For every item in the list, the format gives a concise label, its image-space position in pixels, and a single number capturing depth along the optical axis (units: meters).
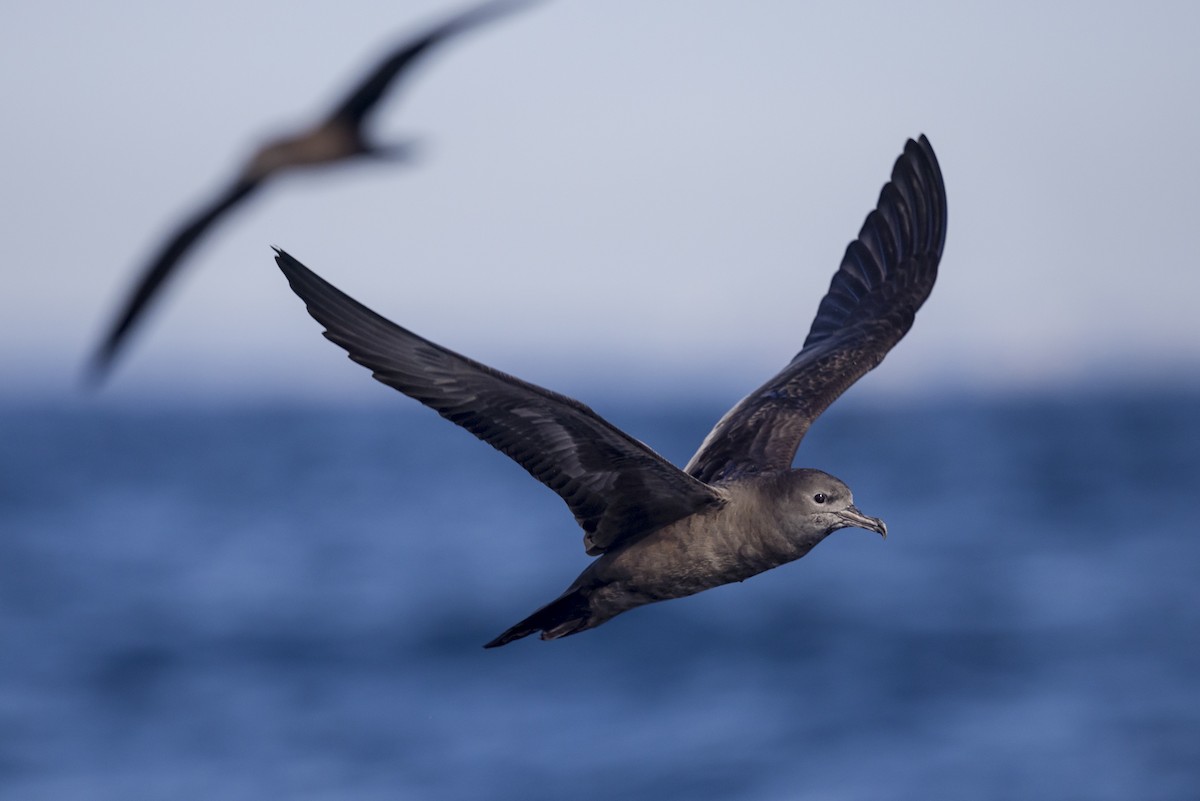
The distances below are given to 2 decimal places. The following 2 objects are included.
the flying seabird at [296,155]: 14.04
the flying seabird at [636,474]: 15.44
